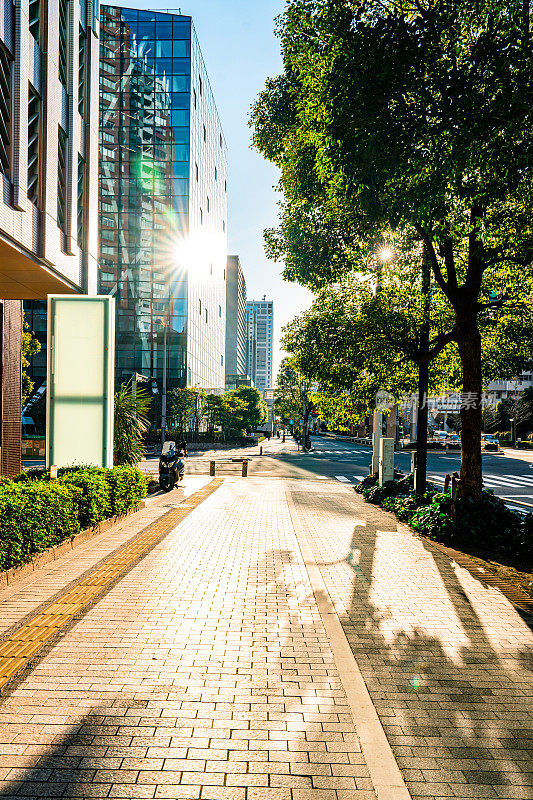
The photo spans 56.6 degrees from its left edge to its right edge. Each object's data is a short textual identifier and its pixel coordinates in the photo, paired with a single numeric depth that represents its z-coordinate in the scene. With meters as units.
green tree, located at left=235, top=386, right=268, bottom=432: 60.03
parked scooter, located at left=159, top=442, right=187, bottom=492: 16.78
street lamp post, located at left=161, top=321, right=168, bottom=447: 39.93
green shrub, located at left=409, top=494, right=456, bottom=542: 9.52
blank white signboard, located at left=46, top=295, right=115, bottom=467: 11.07
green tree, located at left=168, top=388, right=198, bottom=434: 44.75
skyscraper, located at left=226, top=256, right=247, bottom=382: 123.06
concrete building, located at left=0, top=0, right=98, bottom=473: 9.59
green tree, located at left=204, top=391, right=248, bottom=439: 49.03
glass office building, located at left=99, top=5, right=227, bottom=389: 45.41
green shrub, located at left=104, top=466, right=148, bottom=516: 10.75
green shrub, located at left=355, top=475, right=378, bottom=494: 16.70
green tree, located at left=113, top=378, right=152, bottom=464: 15.16
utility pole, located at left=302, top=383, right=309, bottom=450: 48.98
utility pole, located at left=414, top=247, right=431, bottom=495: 12.50
